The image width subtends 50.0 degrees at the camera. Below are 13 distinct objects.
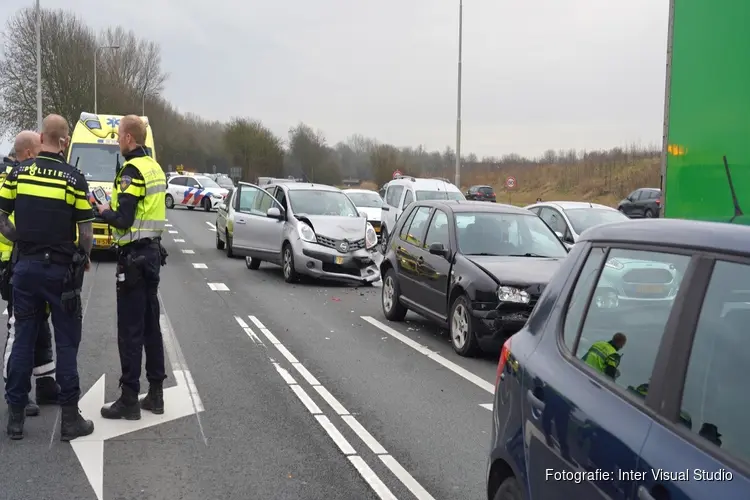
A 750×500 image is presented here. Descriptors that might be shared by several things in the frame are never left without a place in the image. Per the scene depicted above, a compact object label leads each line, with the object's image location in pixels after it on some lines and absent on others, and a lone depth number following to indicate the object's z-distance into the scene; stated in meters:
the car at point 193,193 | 41.94
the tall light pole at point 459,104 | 31.97
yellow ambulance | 16.64
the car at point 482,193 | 53.03
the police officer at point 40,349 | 6.13
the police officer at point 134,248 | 5.71
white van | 21.91
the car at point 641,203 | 36.56
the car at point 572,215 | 13.56
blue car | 2.10
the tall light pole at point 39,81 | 36.91
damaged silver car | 14.27
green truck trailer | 6.65
